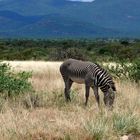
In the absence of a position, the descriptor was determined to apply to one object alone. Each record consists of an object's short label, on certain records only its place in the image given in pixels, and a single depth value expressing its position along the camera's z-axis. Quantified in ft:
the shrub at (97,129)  40.93
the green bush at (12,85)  62.97
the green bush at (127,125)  43.30
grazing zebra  56.73
